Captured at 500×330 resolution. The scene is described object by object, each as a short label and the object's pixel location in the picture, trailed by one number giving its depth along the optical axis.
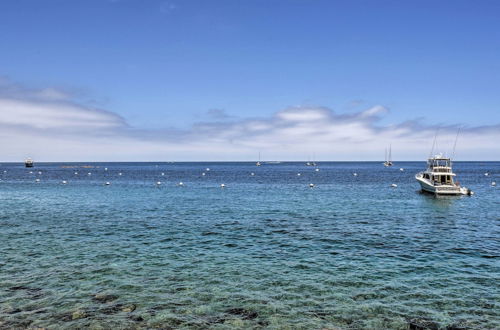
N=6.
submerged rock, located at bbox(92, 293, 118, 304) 15.07
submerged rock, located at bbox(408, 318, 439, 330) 12.77
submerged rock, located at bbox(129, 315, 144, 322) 13.20
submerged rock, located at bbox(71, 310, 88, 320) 13.44
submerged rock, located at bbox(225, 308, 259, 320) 13.61
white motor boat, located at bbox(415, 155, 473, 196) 60.41
